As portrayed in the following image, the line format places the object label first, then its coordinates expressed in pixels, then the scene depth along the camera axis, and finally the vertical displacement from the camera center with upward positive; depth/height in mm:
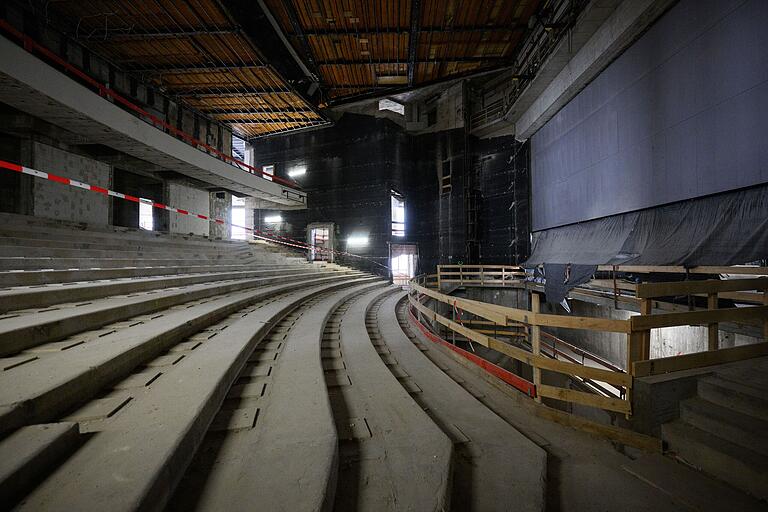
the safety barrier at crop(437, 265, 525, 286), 11442 -940
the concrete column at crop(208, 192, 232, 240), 13248 +2136
